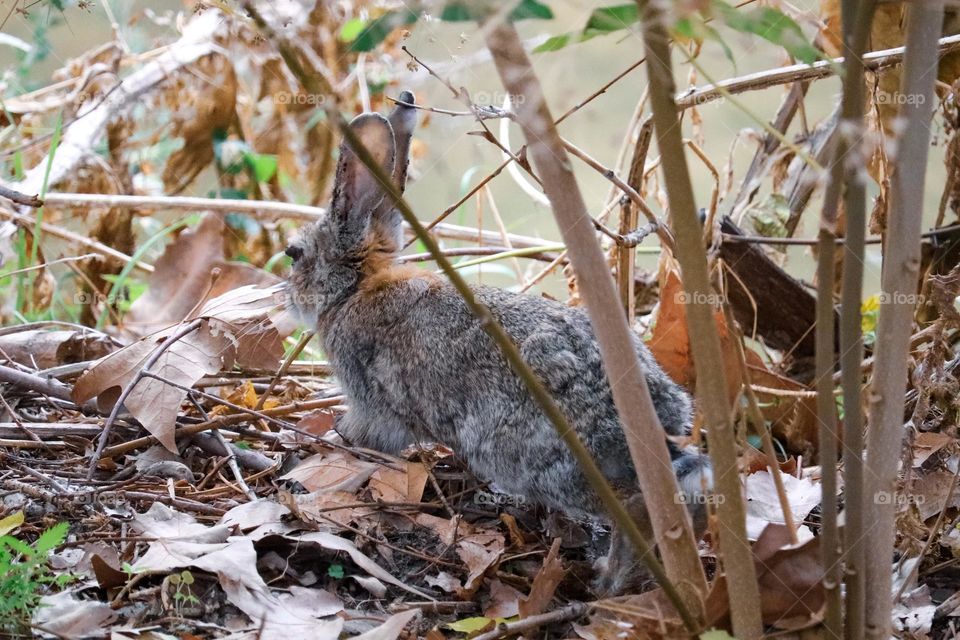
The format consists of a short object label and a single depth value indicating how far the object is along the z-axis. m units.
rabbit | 3.07
